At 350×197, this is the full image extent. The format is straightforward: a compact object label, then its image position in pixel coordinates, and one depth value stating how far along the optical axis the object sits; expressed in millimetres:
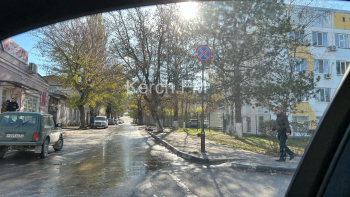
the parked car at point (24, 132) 8617
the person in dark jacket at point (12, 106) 12953
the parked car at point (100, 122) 34656
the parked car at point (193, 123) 42688
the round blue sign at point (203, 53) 10305
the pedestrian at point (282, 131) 8344
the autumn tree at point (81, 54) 24188
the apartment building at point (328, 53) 24469
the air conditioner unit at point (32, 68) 19359
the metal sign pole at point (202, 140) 10320
